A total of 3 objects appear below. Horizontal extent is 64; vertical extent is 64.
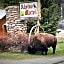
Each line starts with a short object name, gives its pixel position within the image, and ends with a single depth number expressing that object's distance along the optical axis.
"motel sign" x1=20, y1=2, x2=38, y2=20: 17.77
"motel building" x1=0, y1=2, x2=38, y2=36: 17.80
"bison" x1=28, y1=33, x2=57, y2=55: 16.38
